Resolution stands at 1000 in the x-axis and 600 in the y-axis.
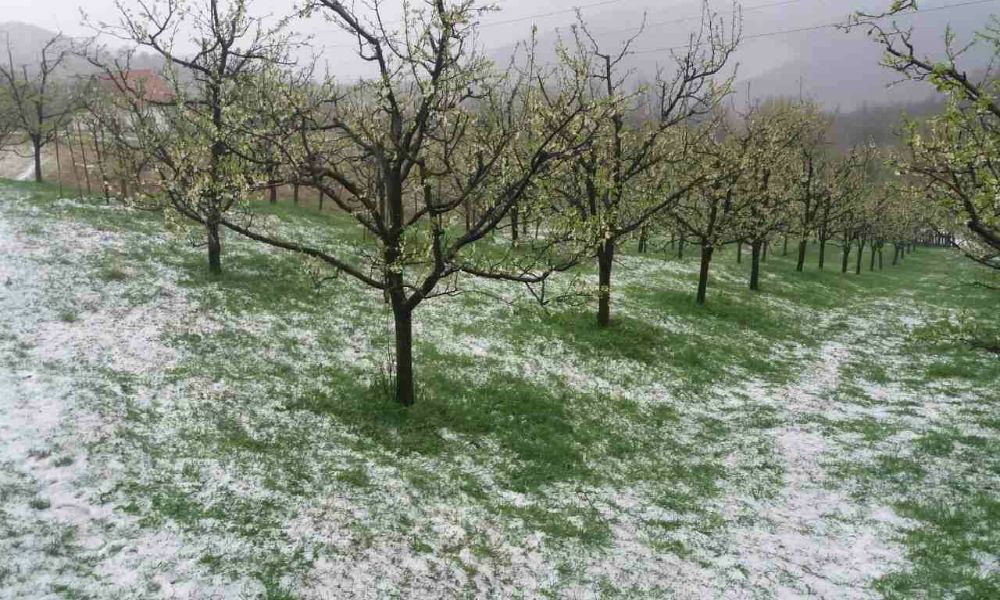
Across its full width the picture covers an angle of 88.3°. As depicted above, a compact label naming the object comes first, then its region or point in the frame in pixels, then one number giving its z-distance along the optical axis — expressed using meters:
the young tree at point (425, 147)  10.55
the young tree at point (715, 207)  23.50
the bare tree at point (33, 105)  30.87
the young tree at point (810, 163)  35.22
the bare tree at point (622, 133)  17.31
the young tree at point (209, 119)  11.16
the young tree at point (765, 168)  25.97
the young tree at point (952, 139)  8.55
